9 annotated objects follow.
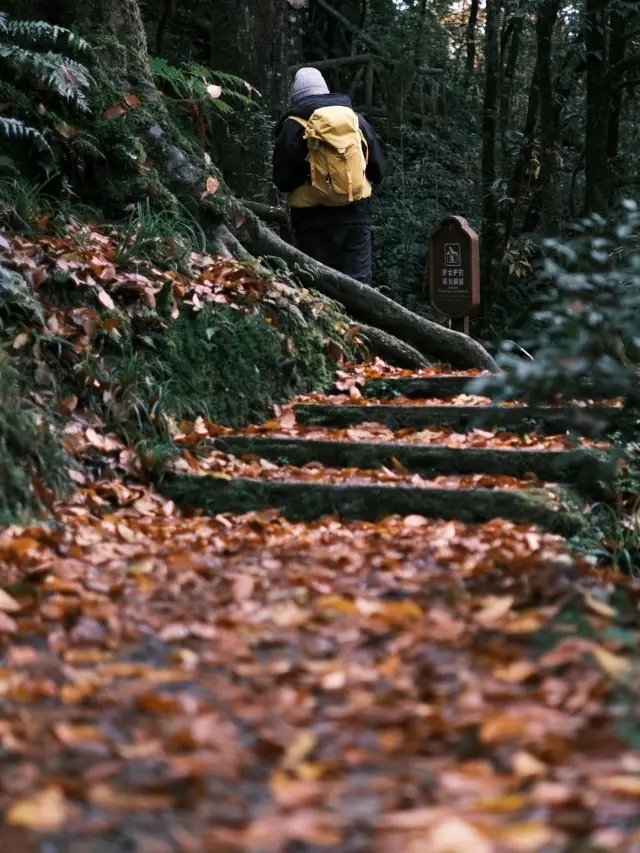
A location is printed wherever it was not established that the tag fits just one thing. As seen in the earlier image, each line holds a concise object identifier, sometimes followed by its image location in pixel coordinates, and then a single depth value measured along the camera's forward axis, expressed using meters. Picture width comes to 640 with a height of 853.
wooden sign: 9.96
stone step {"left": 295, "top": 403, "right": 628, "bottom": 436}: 6.02
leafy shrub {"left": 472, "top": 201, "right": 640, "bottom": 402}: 3.48
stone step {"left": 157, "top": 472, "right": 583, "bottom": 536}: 4.60
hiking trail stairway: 4.66
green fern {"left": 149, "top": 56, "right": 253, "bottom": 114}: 8.75
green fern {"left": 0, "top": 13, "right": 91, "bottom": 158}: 6.70
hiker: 8.04
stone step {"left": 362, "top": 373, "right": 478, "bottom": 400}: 6.98
